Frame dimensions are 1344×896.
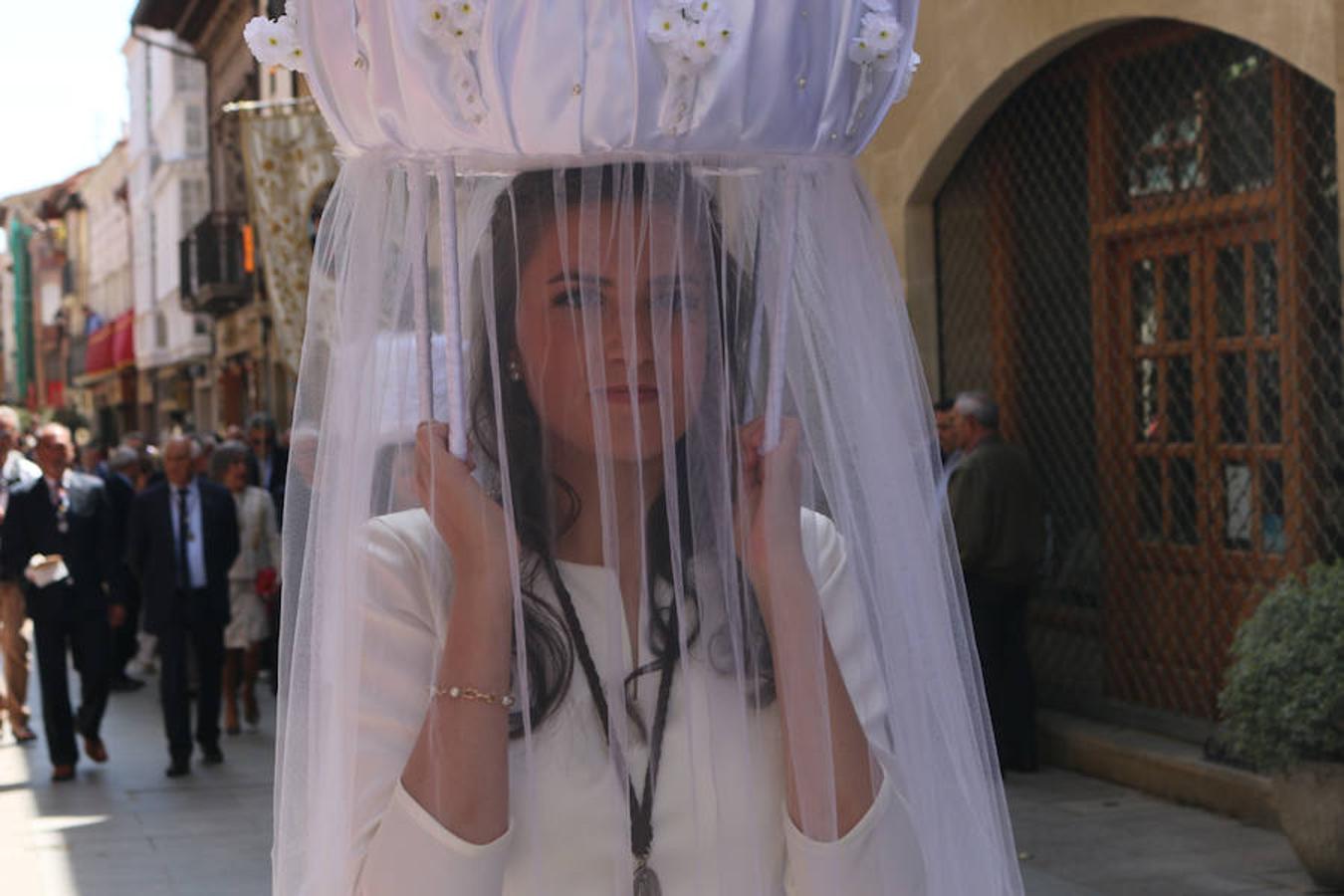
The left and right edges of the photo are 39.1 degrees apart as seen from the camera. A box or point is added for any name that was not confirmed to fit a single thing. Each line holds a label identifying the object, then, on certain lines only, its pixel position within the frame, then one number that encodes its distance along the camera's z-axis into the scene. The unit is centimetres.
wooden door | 817
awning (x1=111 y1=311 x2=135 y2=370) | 5116
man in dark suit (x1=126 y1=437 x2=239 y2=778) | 1015
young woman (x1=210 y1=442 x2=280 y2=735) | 1130
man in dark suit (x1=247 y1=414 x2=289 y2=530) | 1372
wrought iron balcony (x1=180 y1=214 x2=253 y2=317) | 3281
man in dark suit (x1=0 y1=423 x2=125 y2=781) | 1014
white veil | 208
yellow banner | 1316
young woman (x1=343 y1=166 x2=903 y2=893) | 209
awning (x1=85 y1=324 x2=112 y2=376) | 5452
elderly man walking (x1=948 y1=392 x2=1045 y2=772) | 919
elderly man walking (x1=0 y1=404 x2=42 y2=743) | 1037
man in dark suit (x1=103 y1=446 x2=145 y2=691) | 1416
